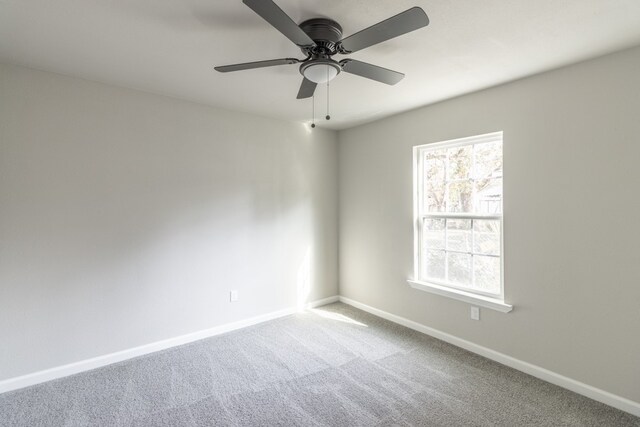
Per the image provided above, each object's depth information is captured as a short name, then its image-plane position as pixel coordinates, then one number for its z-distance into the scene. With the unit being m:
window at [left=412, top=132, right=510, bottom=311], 2.92
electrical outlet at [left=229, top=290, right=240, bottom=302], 3.52
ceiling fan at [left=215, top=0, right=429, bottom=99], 1.41
